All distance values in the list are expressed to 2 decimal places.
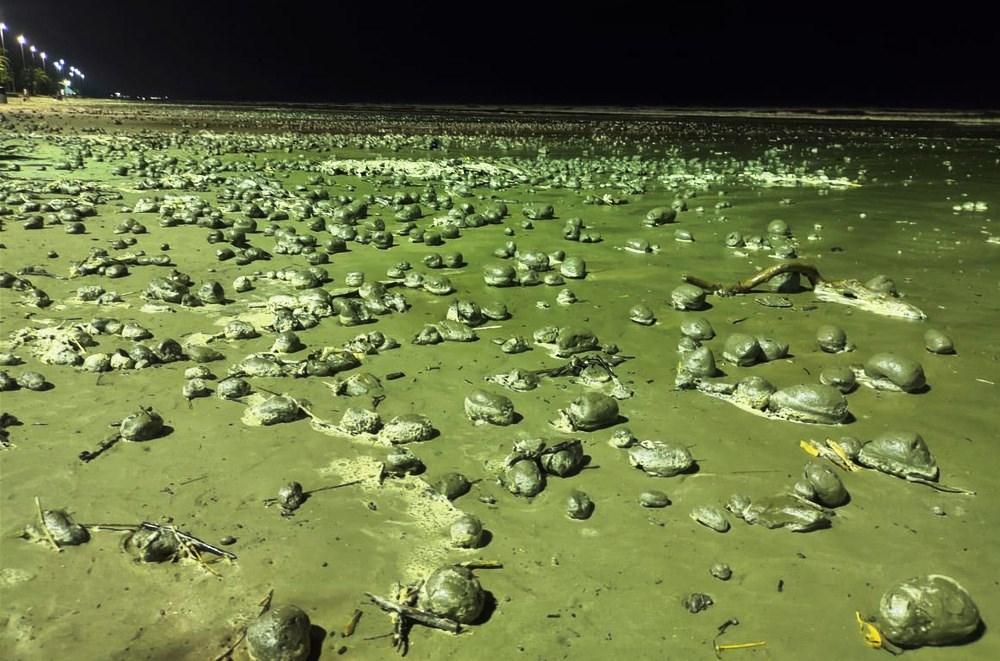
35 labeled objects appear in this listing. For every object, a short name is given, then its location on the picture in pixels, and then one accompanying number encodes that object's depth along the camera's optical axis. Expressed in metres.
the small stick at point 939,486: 3.01
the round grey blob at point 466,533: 2.62
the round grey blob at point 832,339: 4.57
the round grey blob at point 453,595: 2.24
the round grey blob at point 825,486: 2.89
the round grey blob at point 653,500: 2.91
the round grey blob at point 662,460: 3.14
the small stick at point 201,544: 2.54
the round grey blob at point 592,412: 3.54
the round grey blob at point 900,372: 3.96
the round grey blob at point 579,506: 2.83
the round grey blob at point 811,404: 3.62
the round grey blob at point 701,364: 4.17
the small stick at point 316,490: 2.90
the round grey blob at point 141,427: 3.30
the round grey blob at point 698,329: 4.89
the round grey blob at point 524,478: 2.99
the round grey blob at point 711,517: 2.76
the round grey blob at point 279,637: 2.05
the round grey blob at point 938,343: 4.52
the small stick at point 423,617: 2.22
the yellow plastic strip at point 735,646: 2.15
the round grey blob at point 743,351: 4.36
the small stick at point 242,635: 2.11
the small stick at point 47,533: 2.55
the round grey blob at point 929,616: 2.15
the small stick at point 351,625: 2.21
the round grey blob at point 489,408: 3.61
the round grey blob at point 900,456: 3.10
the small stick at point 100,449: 3.13
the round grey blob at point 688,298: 5.50
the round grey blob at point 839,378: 3.99
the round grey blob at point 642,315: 5.20
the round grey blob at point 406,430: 3.41
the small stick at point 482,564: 2.52
